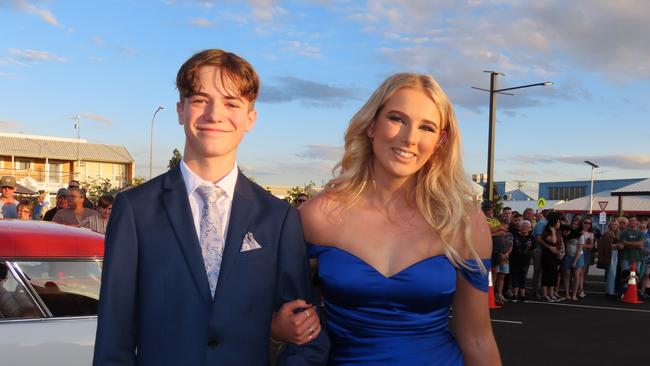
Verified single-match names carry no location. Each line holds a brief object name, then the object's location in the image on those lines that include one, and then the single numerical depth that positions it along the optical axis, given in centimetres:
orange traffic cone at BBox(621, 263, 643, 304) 1276
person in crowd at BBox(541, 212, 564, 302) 1184
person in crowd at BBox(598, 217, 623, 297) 1333
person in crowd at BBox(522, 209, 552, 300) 1210
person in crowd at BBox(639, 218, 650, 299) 1345
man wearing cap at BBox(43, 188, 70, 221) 902
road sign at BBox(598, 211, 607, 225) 2436
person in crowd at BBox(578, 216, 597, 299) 1320
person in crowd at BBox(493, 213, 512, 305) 1086
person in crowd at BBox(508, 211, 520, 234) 1172
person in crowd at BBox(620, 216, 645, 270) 1309
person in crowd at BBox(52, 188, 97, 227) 808
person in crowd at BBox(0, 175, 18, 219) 905
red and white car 328
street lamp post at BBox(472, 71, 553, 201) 1756
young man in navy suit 169
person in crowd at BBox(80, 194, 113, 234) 773
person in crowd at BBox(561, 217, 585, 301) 1258
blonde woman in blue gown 217
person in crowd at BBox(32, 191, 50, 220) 1373
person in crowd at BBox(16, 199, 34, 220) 995
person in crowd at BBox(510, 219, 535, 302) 1158
